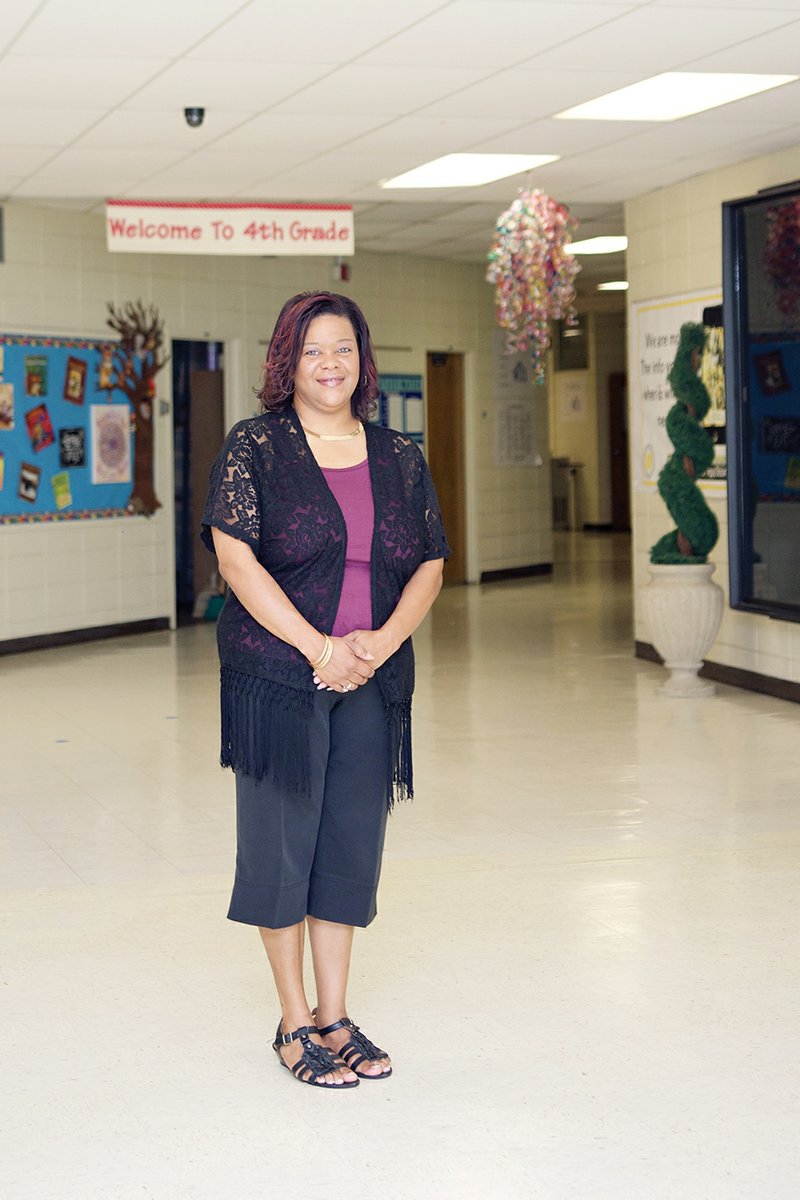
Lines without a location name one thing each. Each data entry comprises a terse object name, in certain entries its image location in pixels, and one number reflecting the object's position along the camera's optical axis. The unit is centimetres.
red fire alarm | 1233
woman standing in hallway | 309
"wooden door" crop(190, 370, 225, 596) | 1241
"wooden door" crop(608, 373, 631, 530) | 2166
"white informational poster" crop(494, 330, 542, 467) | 1518
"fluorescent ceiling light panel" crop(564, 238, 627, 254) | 1237
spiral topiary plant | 836
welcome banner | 873
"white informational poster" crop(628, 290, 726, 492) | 882
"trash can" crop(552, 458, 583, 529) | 2217
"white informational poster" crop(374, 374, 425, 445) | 1384
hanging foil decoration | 843
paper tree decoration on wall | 1099
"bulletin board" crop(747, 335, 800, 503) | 761
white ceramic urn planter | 816
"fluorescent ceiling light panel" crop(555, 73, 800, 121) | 663
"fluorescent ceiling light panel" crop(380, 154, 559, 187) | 843
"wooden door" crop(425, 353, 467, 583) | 1465
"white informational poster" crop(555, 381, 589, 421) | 2199
